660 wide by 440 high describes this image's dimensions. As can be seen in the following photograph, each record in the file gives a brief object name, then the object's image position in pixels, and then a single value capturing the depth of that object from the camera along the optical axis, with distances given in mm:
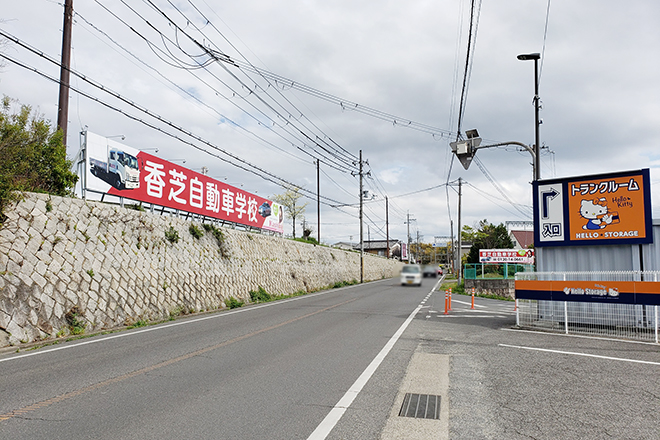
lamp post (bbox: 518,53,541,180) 14086
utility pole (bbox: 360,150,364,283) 44969
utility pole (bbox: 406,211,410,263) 69975
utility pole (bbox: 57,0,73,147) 14281
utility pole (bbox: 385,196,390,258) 72338
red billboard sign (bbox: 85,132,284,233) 15734
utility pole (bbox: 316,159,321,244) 48944
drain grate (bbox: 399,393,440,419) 5035
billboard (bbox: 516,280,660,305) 10234
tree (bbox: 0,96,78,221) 13133
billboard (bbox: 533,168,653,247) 11672
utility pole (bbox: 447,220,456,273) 53669
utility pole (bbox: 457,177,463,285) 36172
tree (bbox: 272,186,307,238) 62062
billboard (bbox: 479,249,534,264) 35969
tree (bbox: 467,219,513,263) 61594
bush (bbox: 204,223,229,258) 21938
